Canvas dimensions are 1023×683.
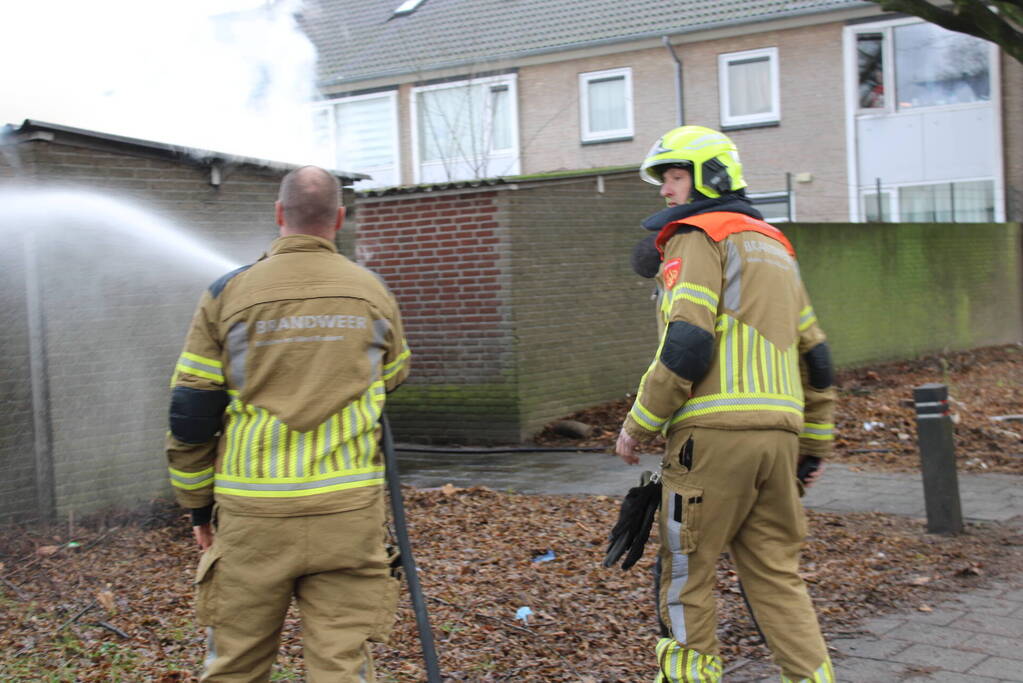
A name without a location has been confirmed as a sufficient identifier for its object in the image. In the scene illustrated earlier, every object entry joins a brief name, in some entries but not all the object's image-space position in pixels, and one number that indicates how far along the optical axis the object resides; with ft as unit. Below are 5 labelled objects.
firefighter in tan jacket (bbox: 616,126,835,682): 11.76
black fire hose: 11.54
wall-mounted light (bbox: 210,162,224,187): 24.86
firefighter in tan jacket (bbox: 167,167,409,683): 10.40
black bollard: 21.77
